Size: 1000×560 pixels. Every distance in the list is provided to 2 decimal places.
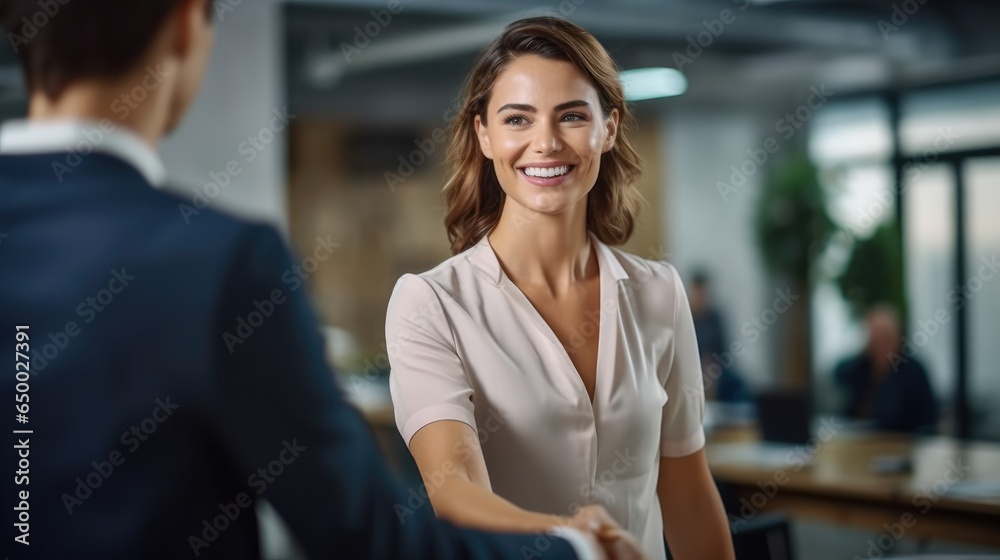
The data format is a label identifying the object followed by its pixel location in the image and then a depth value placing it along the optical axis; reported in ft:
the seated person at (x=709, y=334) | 23.36
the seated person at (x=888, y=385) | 16.98
